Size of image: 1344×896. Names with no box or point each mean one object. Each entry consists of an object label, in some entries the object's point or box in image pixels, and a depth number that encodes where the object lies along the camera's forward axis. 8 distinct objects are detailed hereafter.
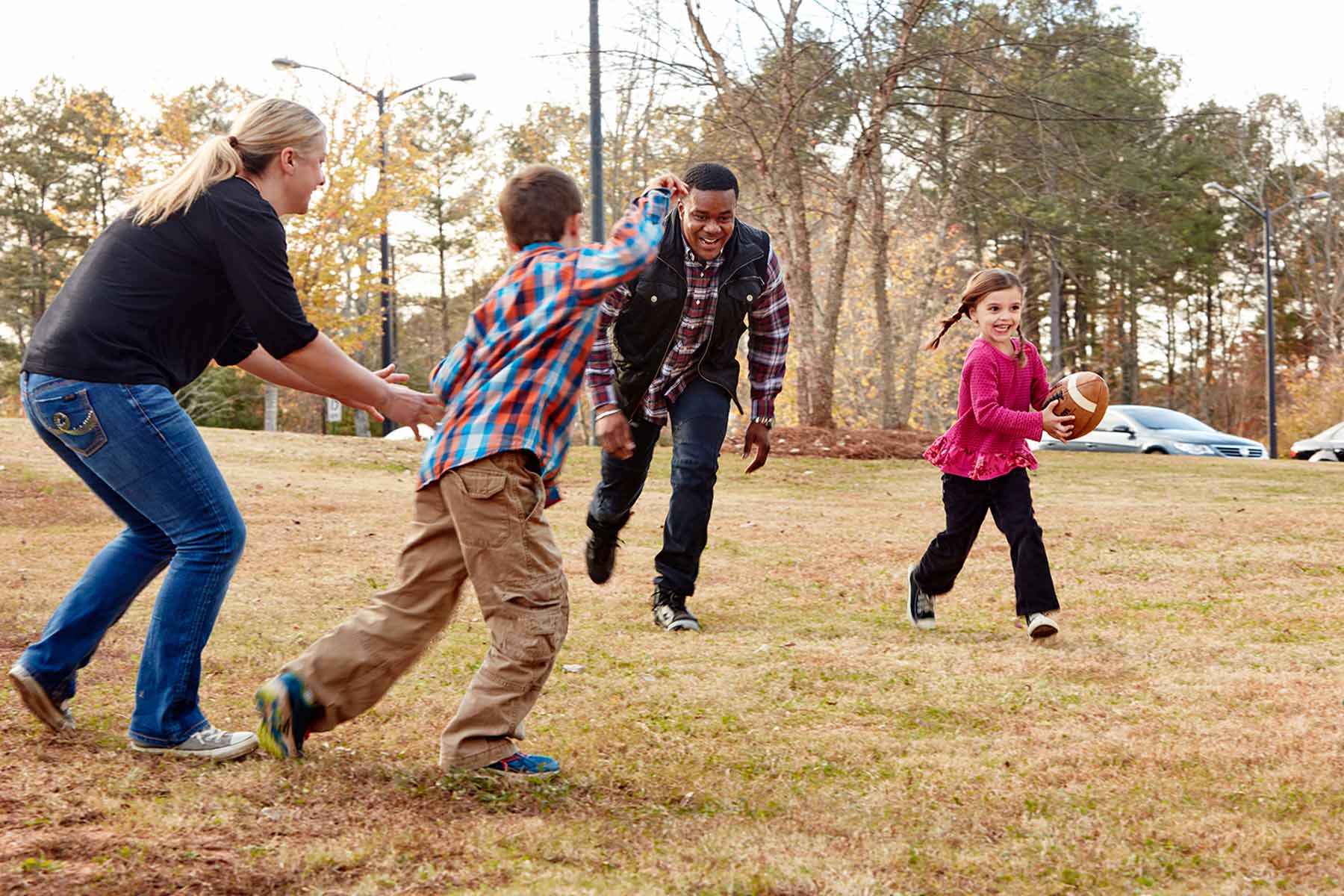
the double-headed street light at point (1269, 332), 32.53
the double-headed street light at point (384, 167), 26.08
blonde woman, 3.59
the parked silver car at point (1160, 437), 25.47
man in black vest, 5.86
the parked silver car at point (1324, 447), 25.97
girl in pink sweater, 5.81
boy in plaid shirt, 3.53
